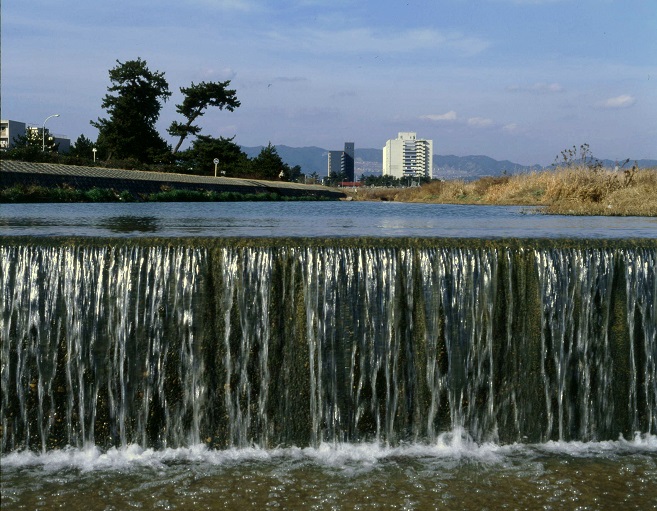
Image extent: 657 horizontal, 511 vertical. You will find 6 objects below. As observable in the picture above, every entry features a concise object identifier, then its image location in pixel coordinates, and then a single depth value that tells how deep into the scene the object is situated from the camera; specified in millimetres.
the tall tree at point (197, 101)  62478
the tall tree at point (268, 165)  58938
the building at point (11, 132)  108312
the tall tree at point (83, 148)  56850
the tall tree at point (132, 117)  57562
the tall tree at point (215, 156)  58062
